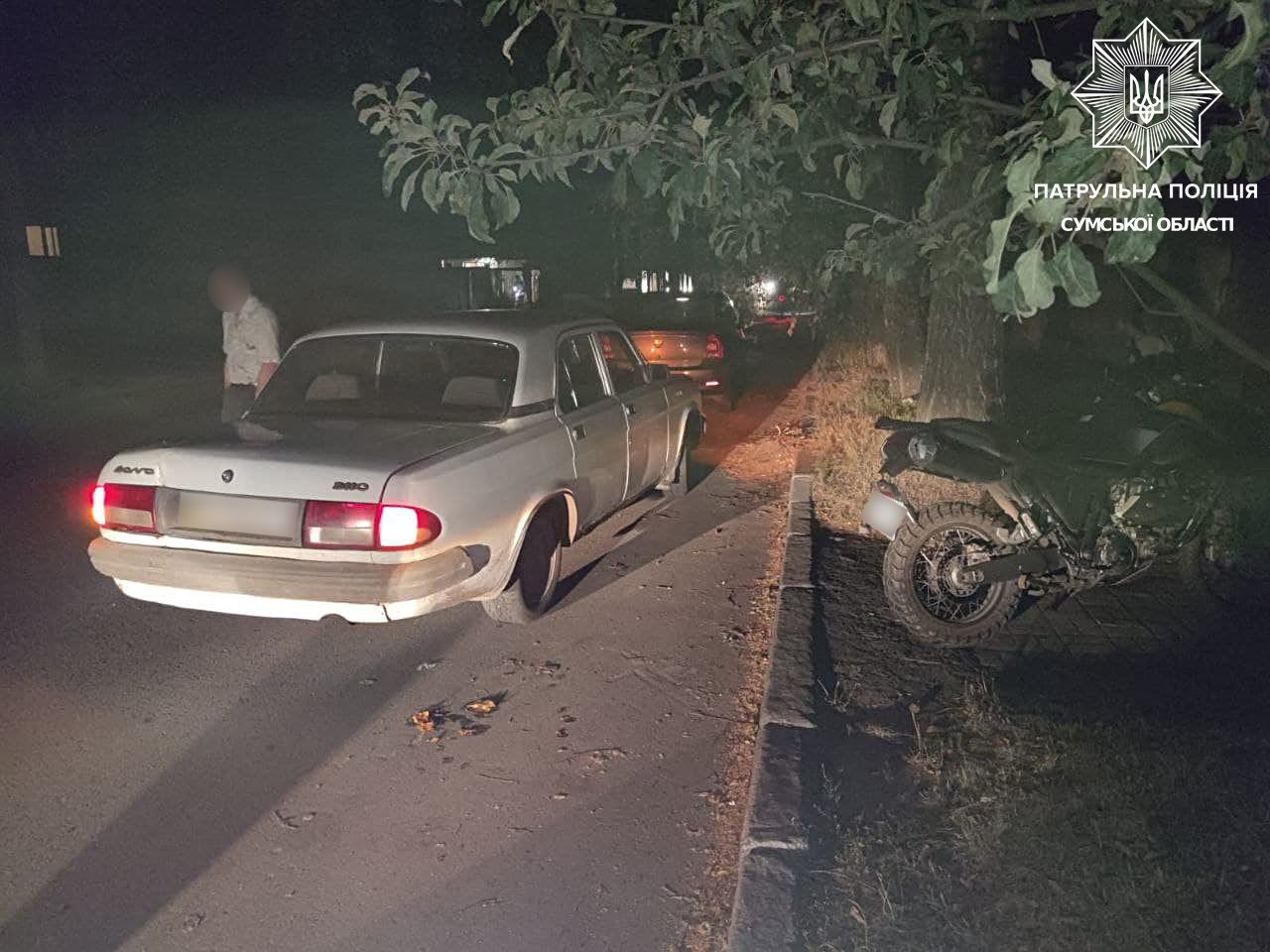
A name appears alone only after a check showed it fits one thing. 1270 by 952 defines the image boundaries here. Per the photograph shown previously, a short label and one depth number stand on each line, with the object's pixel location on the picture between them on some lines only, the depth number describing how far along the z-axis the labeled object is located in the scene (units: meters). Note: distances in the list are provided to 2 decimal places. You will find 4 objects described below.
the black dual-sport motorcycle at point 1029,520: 5.09
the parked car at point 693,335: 13.32
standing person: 7.23
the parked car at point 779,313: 23.94
